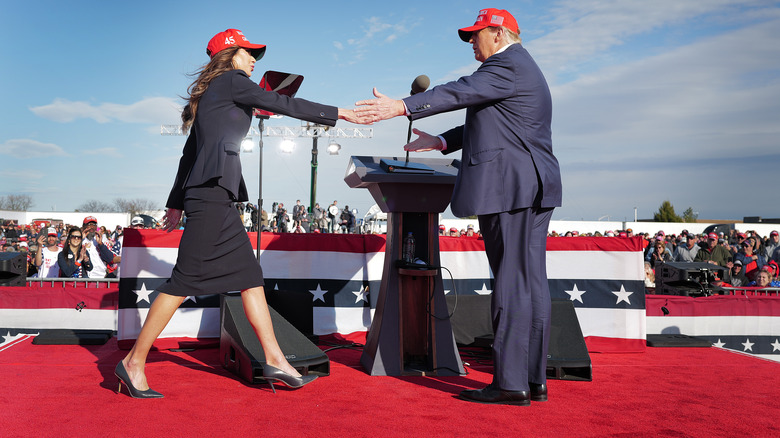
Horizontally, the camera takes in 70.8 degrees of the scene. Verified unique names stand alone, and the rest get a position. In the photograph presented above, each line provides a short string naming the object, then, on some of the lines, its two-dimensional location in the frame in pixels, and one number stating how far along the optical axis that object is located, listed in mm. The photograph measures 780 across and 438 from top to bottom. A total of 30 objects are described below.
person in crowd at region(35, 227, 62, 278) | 7332
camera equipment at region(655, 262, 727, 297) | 5801
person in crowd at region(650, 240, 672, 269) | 11080
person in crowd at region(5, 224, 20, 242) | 19172
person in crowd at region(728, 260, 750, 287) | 9320
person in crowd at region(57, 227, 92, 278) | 6961
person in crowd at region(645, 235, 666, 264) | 11383
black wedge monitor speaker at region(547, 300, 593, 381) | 3268
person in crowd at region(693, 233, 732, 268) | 11359
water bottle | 3420
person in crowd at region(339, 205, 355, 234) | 28844
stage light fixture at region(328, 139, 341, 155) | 34750
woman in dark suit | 2730
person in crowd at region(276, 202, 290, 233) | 25895
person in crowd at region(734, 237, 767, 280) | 9641
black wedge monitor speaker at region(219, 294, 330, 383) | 3004
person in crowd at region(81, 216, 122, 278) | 7598
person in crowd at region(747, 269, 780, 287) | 8523
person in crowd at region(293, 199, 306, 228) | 26241
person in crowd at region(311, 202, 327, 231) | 28391
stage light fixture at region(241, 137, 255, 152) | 27062
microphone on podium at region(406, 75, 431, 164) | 3158
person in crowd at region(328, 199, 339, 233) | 29047
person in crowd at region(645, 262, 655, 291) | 9164
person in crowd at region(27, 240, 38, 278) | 7988
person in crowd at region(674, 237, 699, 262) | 11758
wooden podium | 3293
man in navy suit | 2582
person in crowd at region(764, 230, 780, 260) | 11898
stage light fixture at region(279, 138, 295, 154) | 34969
